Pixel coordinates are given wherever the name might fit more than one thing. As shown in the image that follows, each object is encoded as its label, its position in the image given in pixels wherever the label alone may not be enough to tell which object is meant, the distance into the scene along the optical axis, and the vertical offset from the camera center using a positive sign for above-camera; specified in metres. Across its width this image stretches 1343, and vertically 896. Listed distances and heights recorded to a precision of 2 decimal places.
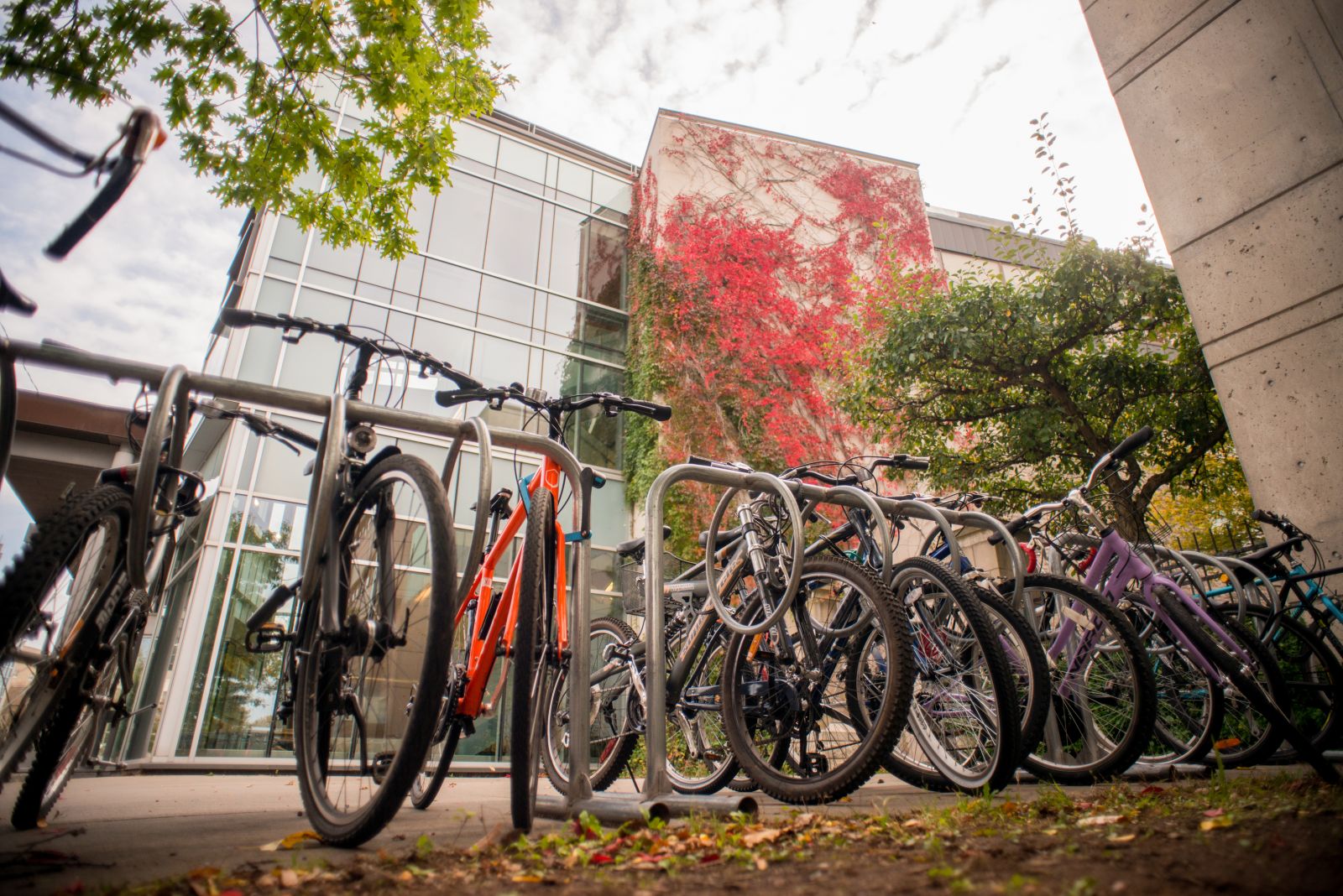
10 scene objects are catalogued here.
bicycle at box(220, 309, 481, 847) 1.61 +0.27
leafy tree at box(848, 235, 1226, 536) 7.38 +3.67
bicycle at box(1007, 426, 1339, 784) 2.59 +0.45
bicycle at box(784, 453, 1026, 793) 2.31 +0.18
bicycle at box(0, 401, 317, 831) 1.66 +0.31
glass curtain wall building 7.75 +5.80
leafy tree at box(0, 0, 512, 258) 3.96 +3.96
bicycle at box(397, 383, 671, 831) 1.83 +0.34
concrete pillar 3.58 +2.71
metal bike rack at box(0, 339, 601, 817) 1.73 +0.84
